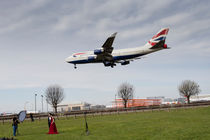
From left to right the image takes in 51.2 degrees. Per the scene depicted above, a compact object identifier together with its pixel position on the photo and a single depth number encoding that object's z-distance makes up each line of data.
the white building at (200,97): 164.50
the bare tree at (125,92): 103.12
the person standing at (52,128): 19.29
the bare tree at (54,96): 101.88
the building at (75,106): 168.00
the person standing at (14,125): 19.83
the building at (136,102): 113.19
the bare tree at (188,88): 102.81
